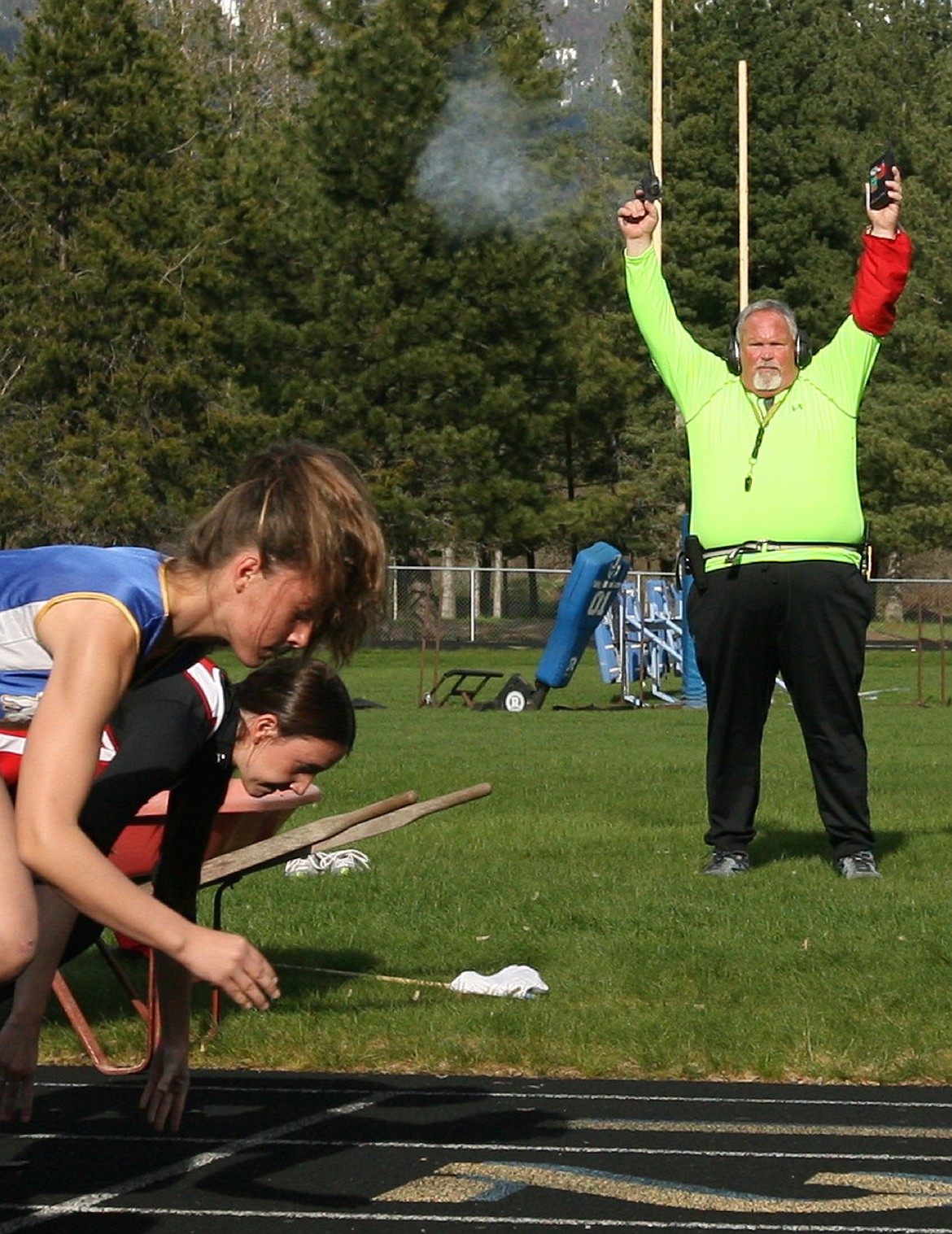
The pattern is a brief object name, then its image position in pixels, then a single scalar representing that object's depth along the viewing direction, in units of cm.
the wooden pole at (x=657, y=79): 2831
